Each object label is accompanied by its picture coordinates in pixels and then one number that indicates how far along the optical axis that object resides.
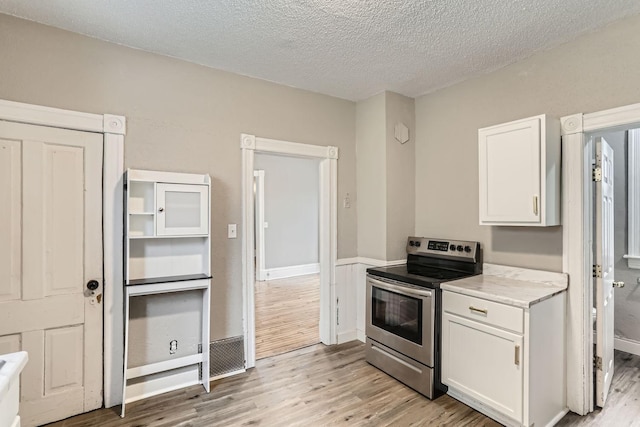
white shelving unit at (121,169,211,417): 2.37
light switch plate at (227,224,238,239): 2.90
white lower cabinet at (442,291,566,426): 2.03
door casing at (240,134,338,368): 2.97
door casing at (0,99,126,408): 2.39
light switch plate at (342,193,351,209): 3.63
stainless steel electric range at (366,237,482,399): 2.54
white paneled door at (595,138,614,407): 2.36
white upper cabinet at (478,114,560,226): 2.26
